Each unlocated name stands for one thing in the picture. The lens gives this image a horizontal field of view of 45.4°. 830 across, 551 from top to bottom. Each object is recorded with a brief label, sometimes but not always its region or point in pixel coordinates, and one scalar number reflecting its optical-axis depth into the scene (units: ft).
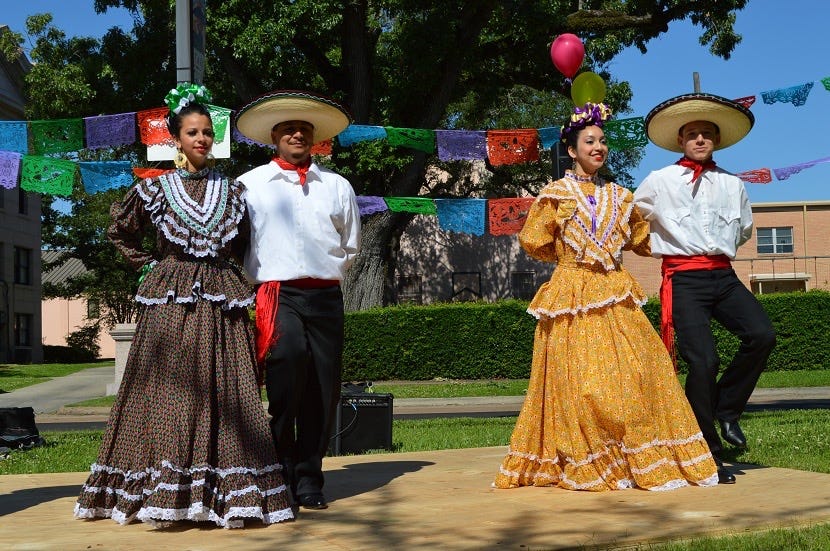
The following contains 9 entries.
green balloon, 20.01
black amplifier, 27.76
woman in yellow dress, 17.97
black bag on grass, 30.67
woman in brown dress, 15.43
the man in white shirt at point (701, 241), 19.67
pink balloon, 21.68
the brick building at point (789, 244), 142.61
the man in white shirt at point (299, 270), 17.10
